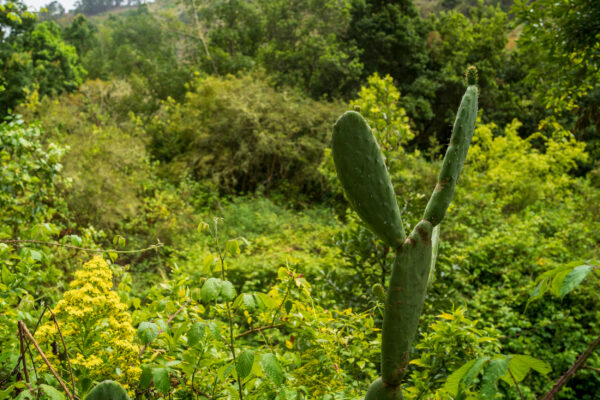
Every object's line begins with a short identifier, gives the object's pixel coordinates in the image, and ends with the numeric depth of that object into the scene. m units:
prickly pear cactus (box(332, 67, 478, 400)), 0.98
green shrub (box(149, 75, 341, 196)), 10.12
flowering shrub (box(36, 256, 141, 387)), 1.33
